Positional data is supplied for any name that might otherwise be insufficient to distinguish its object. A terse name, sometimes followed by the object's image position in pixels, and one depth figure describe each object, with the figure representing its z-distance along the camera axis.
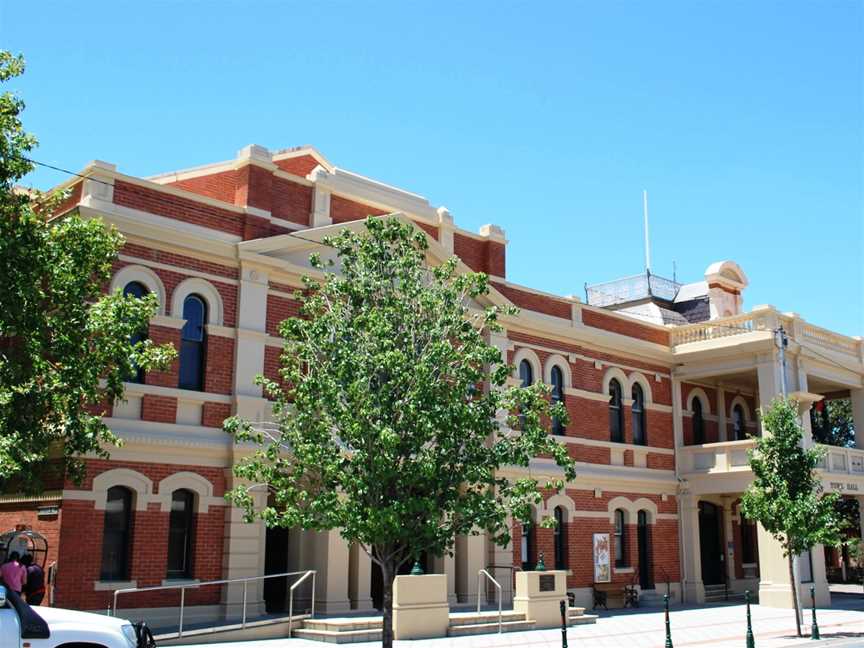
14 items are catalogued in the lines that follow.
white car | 9.23
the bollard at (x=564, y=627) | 14.70
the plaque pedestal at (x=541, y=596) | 21.33
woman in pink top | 14.59
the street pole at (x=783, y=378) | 20.84
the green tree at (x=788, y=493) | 21.34
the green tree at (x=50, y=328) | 13.33
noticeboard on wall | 27.08
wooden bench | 26.75
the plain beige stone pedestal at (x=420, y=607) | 18.66
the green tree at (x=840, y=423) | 48.62
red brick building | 18.22
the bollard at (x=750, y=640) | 16.26
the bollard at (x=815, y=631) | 19.89
